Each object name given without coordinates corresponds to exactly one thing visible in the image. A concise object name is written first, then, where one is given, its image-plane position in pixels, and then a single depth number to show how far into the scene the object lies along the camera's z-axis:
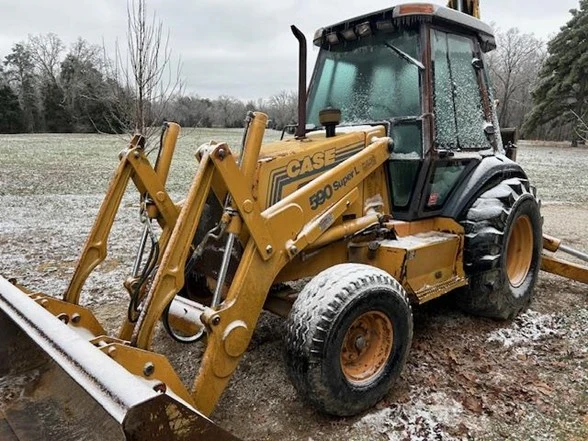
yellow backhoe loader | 2.56
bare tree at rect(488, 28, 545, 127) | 50.81
